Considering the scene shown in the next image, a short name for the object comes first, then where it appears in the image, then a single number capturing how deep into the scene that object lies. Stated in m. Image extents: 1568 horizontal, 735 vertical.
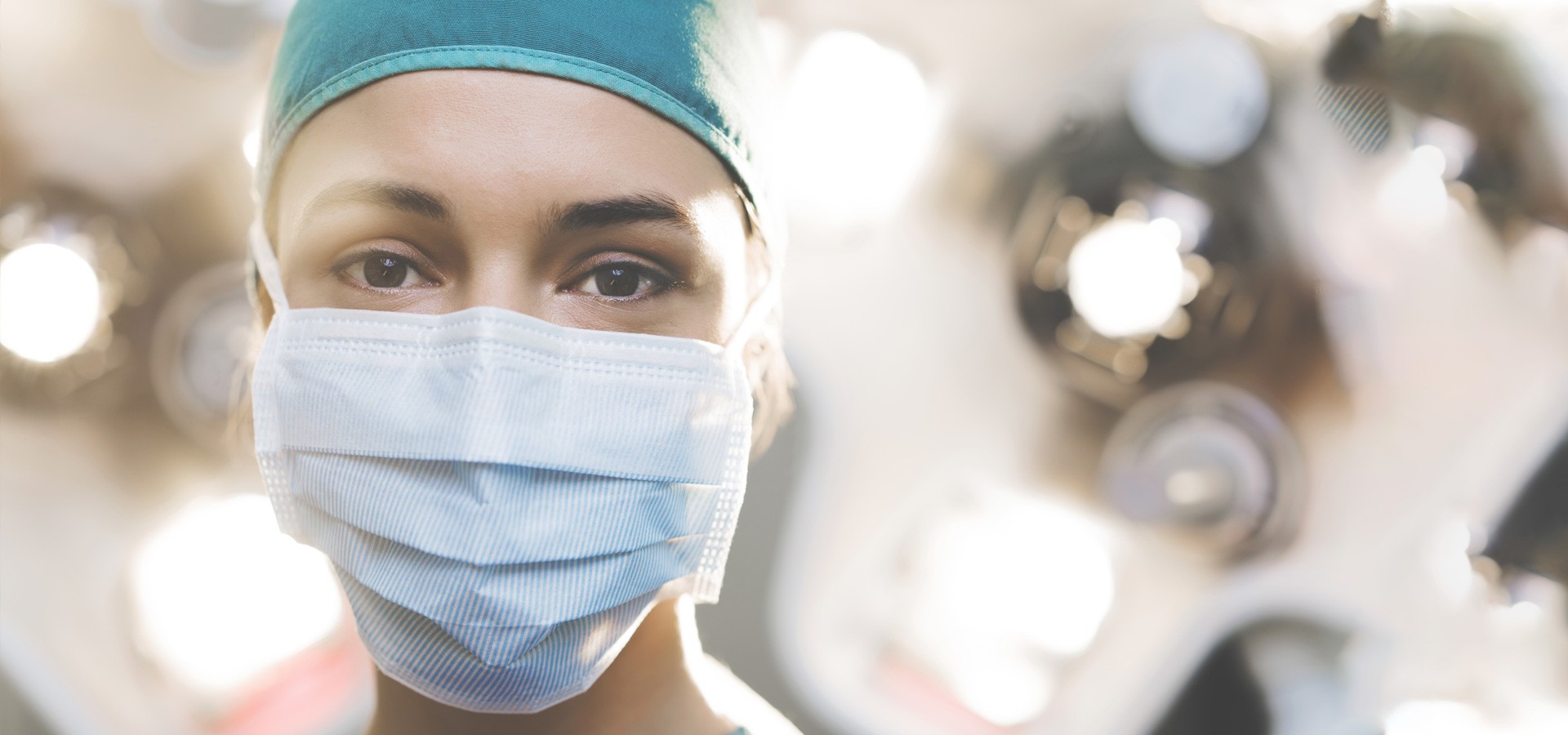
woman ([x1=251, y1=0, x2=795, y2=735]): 0.69
